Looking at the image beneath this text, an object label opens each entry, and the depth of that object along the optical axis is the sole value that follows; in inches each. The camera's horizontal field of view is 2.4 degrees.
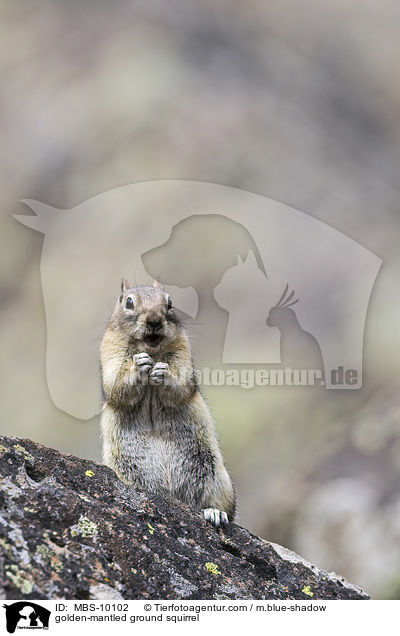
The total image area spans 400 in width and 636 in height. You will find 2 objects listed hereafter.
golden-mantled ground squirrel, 259.7
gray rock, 253.1
